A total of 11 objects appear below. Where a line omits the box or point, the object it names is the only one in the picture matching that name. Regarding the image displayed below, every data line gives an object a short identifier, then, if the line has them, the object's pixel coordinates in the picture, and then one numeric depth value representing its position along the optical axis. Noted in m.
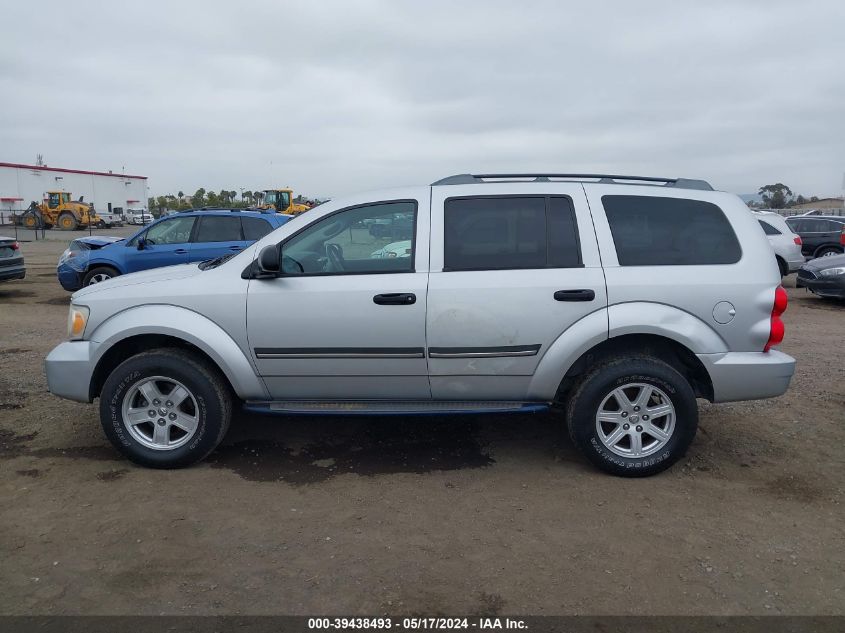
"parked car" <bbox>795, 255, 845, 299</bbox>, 11.81
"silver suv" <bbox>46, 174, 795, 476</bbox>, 4.31
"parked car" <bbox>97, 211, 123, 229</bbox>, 48.01
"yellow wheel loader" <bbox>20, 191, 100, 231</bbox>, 44.44
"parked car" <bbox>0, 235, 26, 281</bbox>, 12.76
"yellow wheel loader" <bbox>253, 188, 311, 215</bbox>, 40.12
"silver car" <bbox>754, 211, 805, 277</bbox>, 14.26
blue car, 11.12
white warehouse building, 56.03
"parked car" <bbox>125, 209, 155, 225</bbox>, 57.75
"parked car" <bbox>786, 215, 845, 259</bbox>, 17.03
